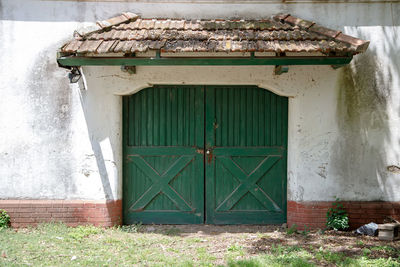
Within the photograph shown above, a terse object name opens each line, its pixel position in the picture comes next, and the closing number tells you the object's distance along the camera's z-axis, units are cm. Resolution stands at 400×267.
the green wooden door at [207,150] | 644
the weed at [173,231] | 607
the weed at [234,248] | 529
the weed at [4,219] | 600
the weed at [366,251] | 505
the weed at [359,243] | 546
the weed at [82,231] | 571
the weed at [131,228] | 613
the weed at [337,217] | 596
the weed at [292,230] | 601
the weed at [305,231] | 597
